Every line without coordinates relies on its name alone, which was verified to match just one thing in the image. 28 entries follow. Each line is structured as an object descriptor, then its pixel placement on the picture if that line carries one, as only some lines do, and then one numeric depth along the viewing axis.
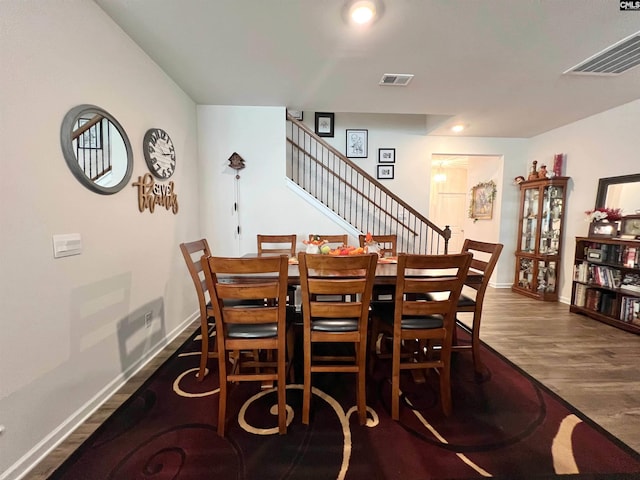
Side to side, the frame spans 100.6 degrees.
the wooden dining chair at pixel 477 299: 1.96
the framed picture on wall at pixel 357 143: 4.55
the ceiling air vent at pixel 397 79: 2.57
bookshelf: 2.92
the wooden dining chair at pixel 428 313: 1.49
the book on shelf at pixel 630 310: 2.88
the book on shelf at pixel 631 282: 2.92
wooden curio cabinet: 3.97
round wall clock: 2.31
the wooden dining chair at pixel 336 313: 1.40
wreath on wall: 4.89
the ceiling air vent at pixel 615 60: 2.04
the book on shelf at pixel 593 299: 3.24
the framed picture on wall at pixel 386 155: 4.58
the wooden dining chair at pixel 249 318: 1.38
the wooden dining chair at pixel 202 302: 1.80
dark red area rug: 1.31
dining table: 1.82
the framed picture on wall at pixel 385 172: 4.61
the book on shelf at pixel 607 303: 3.10
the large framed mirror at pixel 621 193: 3.11
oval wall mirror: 1.55
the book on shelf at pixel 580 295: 3.40
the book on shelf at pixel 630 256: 2.90
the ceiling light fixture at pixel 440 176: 6.02
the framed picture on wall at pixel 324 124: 4.48
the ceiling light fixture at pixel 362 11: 1.68
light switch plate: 1.47
